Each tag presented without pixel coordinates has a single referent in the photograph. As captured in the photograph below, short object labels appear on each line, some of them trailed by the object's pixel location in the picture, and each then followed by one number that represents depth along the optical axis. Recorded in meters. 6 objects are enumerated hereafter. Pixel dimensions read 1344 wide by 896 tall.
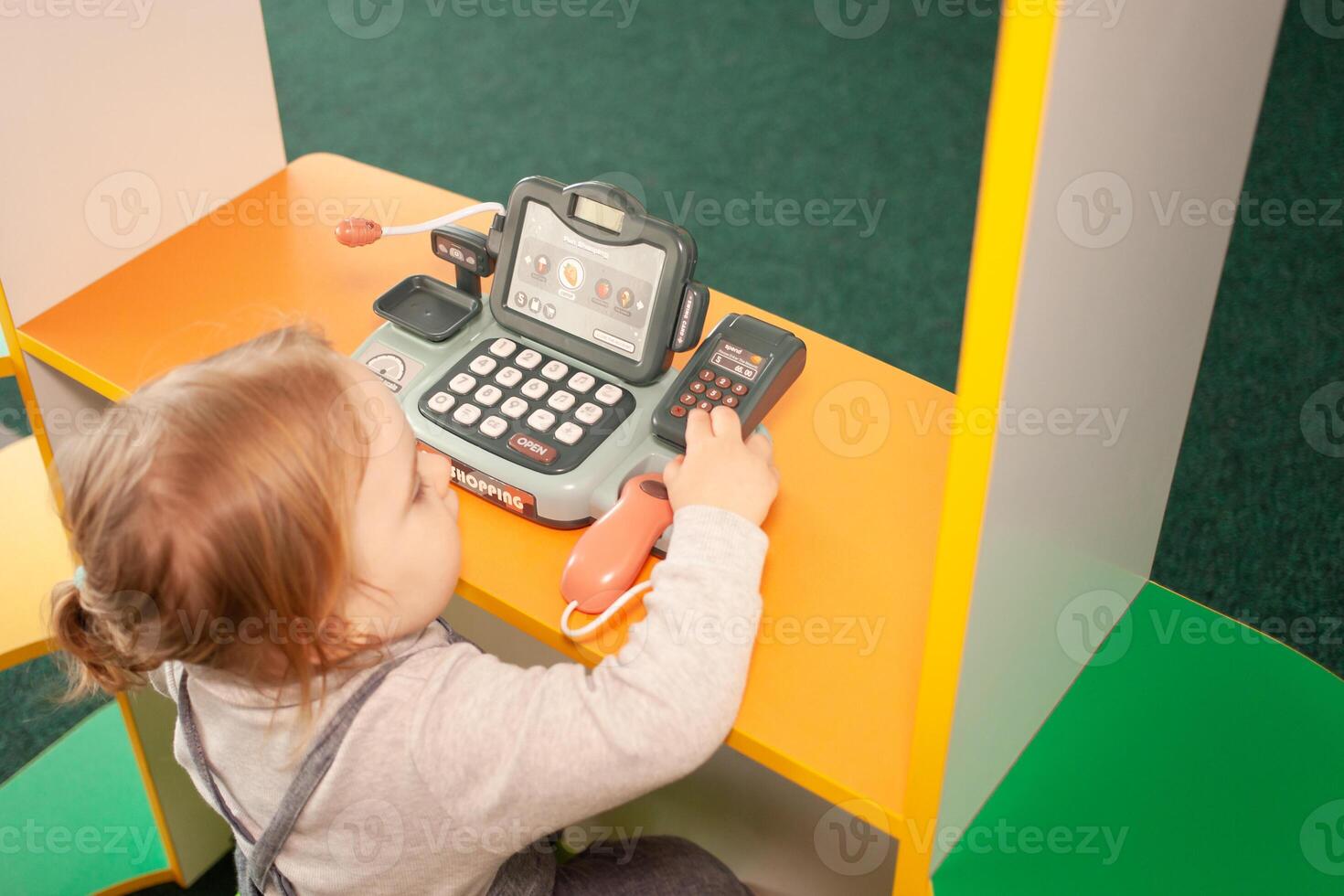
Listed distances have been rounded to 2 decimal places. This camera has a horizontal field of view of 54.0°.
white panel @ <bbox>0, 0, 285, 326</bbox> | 1.08
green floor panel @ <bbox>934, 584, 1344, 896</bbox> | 0.90
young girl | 0.71
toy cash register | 0.92
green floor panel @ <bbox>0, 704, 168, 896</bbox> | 1.43
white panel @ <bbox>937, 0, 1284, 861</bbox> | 0.58
